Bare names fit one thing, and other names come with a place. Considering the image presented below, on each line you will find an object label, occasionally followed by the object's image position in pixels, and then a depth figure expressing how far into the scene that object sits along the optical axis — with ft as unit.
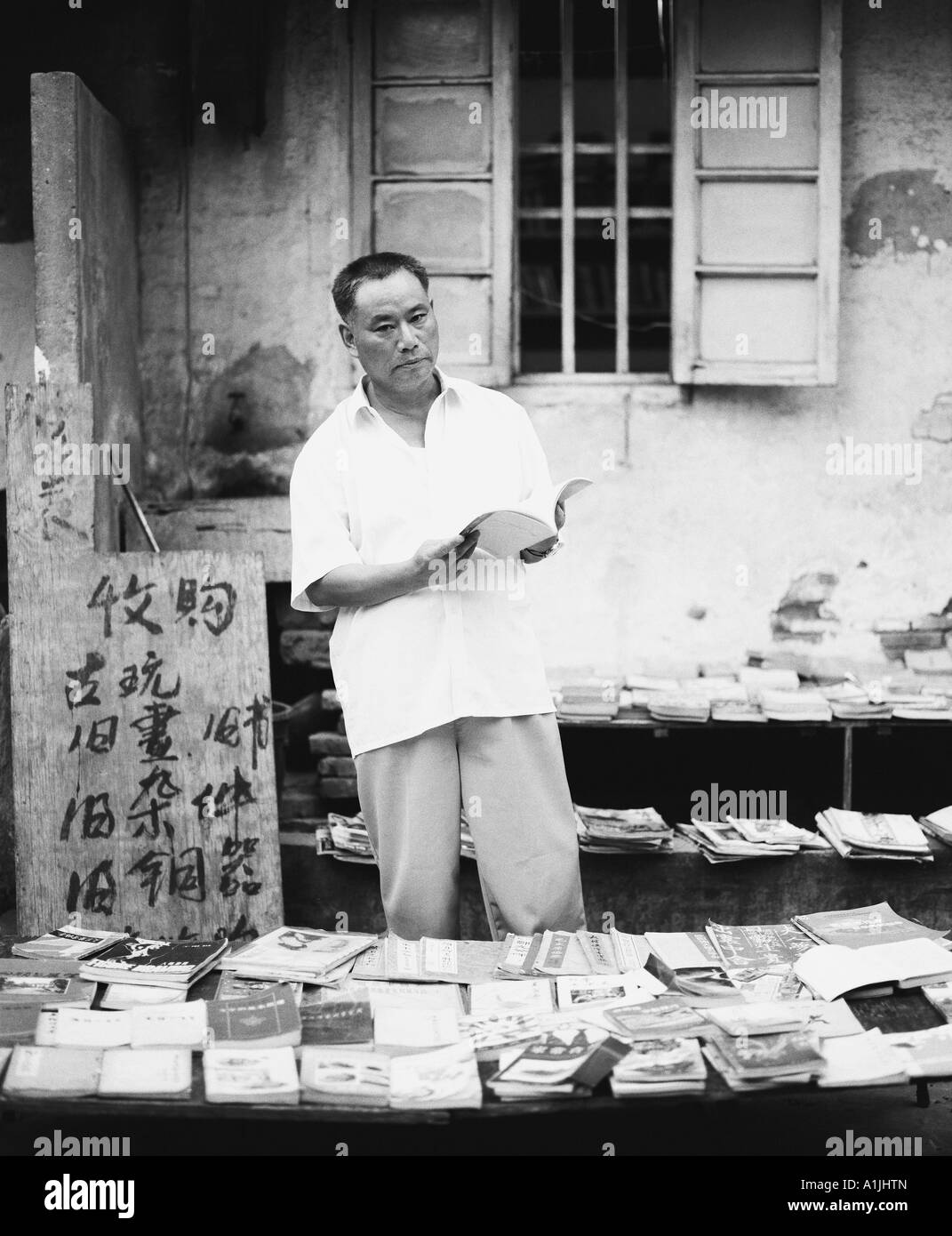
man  10.44
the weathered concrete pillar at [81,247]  14.93
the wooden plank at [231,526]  17.13
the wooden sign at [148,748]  12.85
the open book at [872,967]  9.55
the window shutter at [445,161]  16.88
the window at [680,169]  16.71
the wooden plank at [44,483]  13.20
